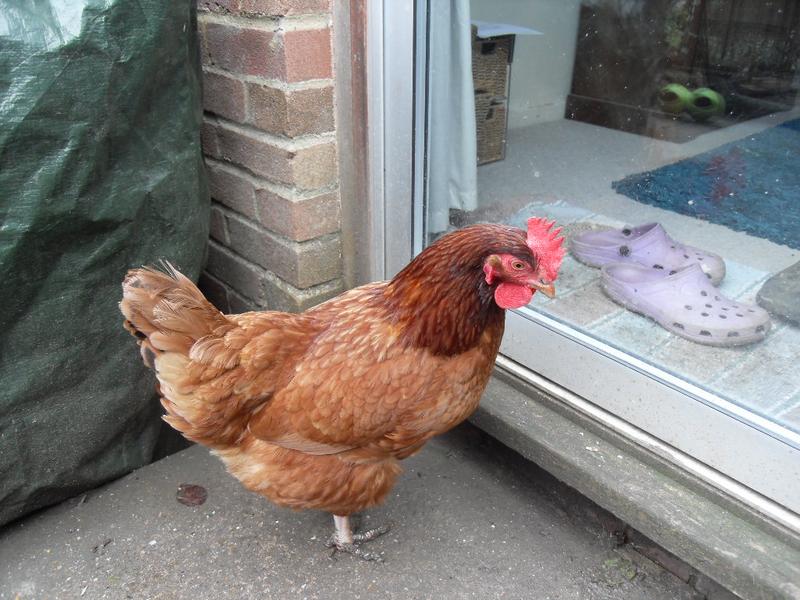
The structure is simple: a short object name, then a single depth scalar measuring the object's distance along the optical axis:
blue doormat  1.89
